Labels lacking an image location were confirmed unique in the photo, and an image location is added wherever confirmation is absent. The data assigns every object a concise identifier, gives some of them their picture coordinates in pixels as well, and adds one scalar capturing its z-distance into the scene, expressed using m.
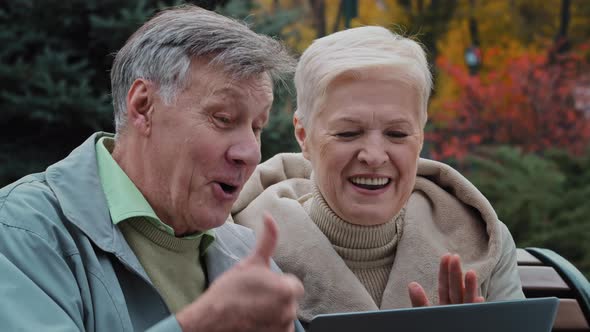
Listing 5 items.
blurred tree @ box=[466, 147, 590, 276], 7.23
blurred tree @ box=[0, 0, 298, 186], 6.16
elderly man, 2.11
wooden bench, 3.24
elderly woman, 2.76
